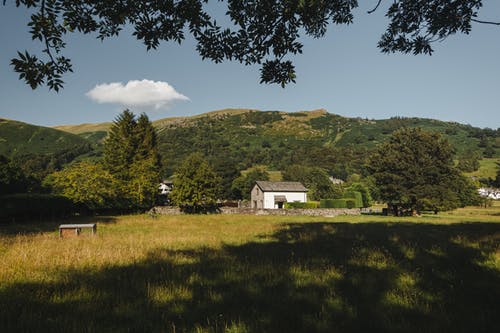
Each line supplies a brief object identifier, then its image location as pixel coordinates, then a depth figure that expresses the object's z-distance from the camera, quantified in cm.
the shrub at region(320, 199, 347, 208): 5094
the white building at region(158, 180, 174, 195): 7807
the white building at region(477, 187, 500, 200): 10868
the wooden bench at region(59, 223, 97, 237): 1315
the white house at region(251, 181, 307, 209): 5553
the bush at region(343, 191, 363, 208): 5584
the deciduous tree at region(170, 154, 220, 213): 4088
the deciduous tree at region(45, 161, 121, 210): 3050
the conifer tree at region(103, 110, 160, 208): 3766
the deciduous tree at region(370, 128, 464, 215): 4025
